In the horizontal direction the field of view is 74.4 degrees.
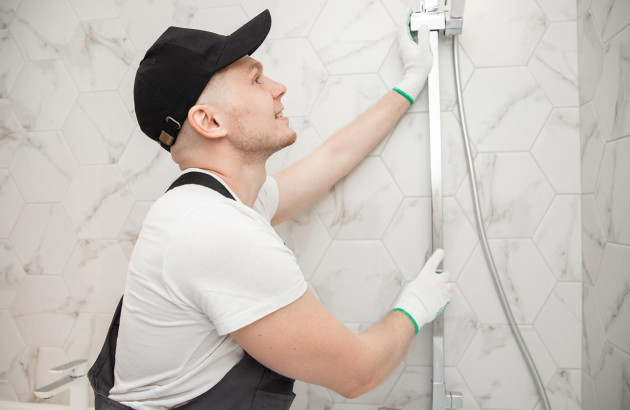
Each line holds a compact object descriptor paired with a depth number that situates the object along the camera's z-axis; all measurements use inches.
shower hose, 41.4
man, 28.2
